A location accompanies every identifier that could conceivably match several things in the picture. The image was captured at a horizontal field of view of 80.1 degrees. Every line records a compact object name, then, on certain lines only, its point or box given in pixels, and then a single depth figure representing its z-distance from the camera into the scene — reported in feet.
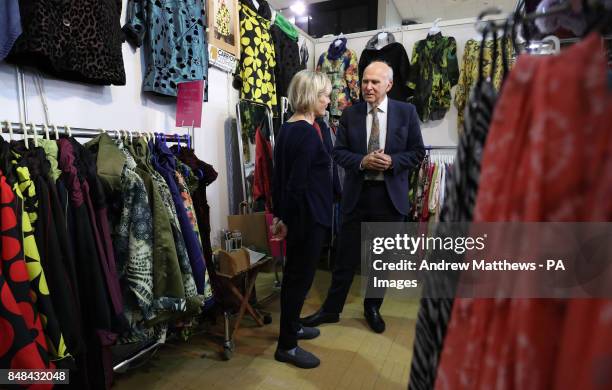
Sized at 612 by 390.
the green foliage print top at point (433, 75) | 10.77
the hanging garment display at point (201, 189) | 6.11
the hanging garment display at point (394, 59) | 11.16
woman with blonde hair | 5.70
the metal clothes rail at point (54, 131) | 3.97
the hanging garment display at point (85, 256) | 3.98
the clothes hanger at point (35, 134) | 3.97
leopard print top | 4.39
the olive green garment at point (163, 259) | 4.72
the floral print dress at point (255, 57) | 8.92
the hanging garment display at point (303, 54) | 11.65
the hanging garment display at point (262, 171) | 8.91
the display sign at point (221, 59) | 7.91
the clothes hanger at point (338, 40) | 12.14
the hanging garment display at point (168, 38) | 6.21
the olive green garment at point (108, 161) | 4.42
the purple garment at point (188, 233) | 5.25
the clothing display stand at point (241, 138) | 8.79
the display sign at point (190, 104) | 5.90
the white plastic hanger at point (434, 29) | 10.97
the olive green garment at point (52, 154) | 3.91
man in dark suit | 7.08
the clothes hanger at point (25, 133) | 3.92
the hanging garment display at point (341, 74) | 11.89
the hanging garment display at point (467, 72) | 10.43
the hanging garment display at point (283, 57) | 10.08
